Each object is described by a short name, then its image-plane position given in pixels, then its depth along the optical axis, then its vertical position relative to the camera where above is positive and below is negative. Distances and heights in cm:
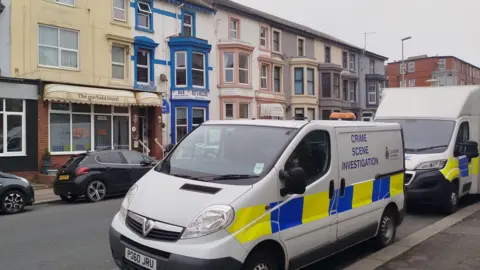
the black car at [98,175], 1255 -99
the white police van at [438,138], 906 -3
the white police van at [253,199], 407 -62
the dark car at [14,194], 1085 -129
